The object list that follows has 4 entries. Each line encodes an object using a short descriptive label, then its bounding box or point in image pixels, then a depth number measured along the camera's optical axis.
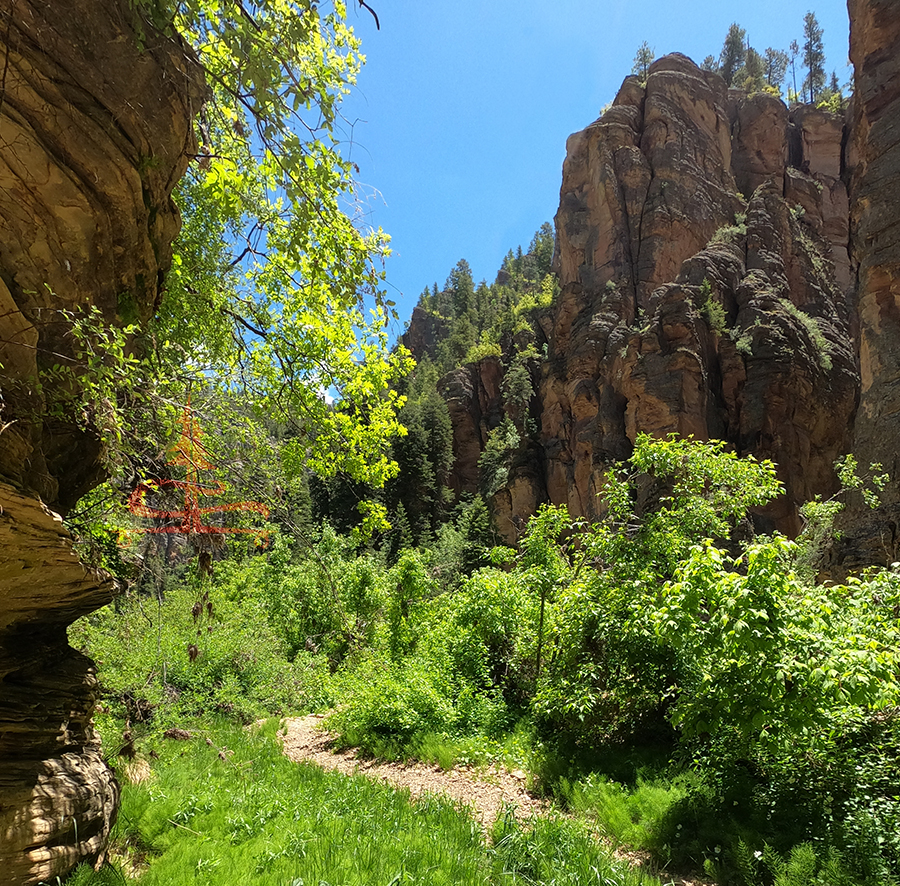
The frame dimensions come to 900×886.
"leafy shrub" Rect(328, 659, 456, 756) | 8.47
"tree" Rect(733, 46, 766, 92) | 44.06
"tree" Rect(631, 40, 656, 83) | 43.84
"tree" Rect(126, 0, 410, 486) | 2.40
